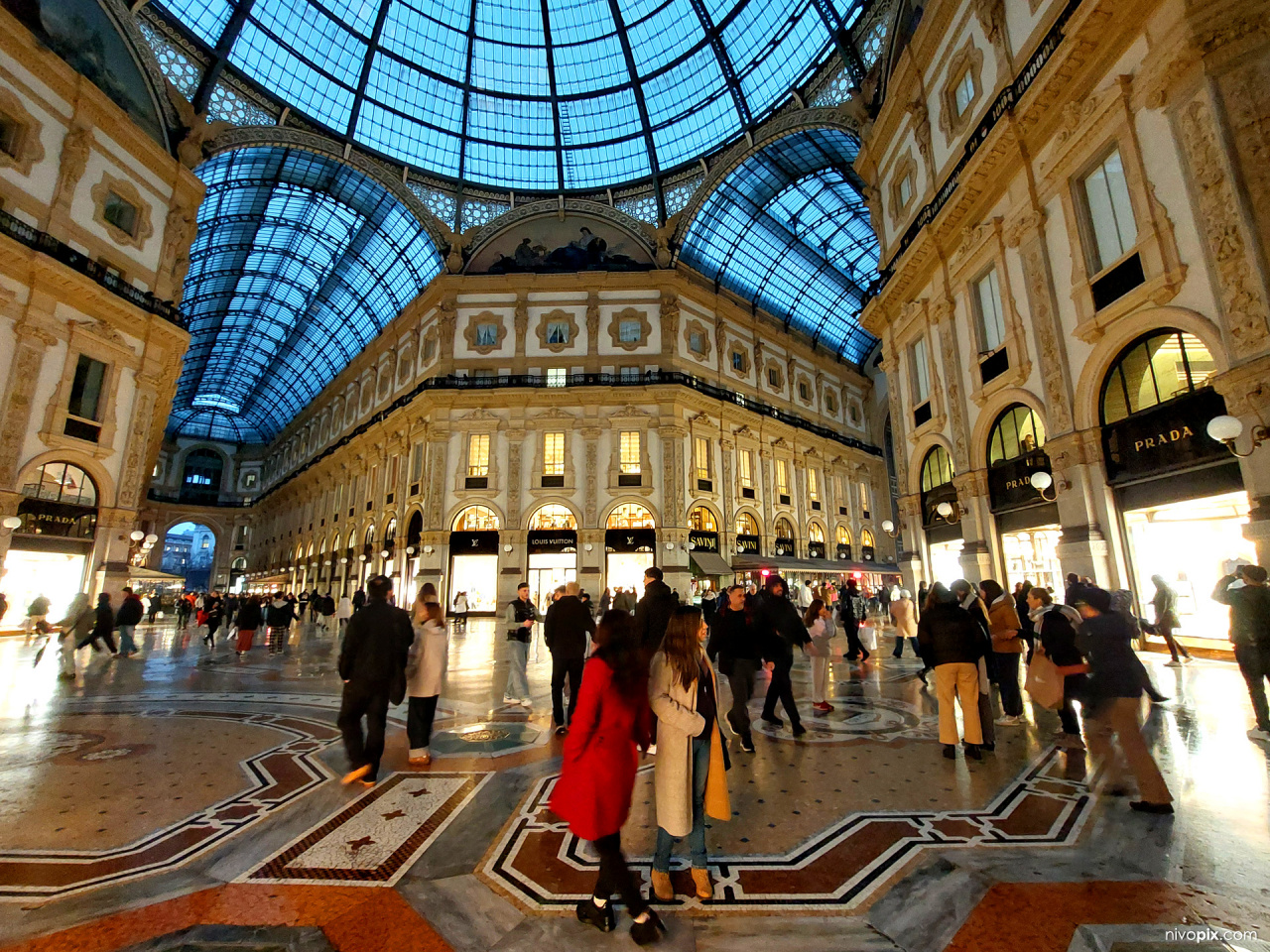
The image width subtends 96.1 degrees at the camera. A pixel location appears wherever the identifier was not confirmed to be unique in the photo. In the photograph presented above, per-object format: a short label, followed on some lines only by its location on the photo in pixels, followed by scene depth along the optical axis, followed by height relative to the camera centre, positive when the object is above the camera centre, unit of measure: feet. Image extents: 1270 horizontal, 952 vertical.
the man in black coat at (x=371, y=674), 15.99 -2.15
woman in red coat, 8.70 -2.62
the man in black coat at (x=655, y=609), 19.62 -0.49
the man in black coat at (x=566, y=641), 21.02 -1.63
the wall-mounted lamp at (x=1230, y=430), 25.54 +6.98
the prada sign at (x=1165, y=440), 30.22 +8.45
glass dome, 86.94 +86.67
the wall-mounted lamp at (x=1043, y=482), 37.81 +7.13
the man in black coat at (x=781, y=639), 20.22 -1.62
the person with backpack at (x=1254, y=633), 17.74 -1.41
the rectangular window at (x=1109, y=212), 34.88 +23.38
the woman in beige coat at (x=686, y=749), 9.56 -2.68
